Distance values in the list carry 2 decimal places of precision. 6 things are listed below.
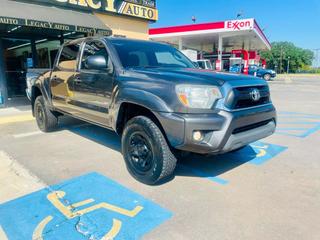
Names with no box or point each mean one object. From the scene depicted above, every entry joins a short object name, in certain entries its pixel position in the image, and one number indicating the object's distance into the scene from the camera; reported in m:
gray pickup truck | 2.98
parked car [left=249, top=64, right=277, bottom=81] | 30.58
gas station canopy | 21.50
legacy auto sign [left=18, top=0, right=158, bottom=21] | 10.91
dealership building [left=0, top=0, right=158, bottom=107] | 8.83
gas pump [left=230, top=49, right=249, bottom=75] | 28.18
